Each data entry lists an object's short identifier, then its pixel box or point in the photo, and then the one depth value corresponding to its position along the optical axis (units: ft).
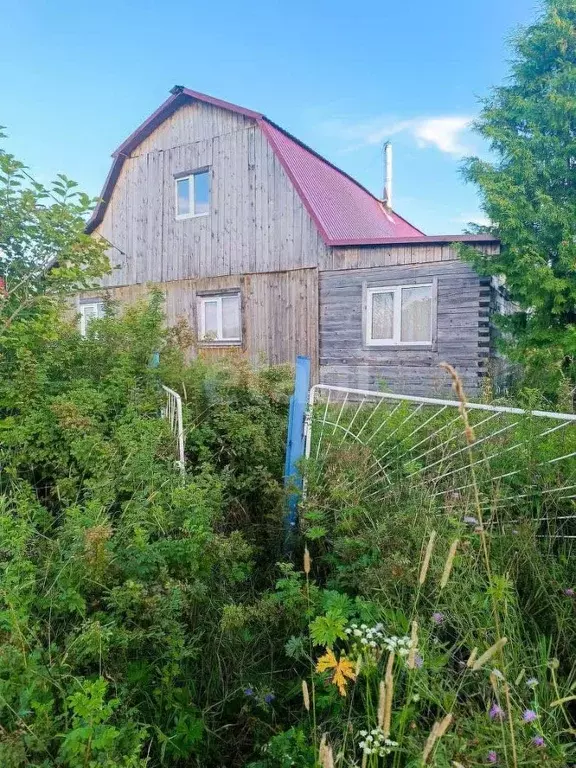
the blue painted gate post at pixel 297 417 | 11.09
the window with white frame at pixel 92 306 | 42.71
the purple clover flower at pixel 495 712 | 4.11
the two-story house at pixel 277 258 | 28.66
